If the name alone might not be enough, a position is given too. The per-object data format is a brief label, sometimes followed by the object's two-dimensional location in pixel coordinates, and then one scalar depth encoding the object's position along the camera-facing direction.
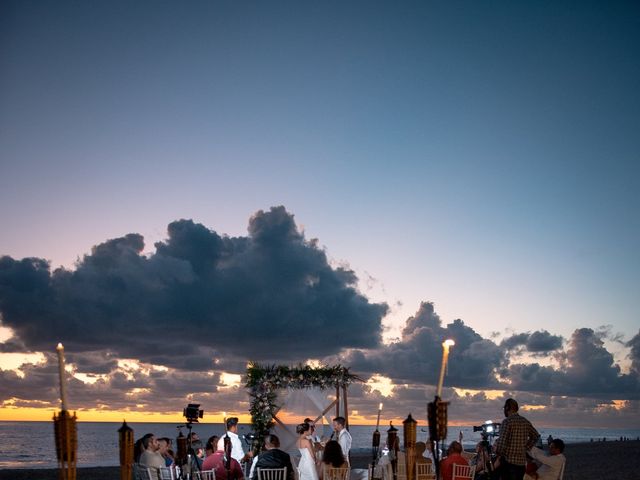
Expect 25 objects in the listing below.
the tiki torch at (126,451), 6.12
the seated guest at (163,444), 11.41
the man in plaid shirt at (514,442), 9.70
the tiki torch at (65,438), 4.94
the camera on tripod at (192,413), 12.93
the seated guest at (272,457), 11.87
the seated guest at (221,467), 11.84
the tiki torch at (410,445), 6.25
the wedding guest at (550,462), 9.52
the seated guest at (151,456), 10.80
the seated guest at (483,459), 11.17
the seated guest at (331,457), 12.34
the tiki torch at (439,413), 5.79
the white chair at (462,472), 10.93
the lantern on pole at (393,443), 12.29
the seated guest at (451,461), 11.01
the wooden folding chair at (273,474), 11.77
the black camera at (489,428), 12.13
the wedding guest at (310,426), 13.24
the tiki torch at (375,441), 13.99
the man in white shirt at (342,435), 14.77
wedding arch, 20.28
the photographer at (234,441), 13.12
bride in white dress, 12.15
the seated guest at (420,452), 12.39
